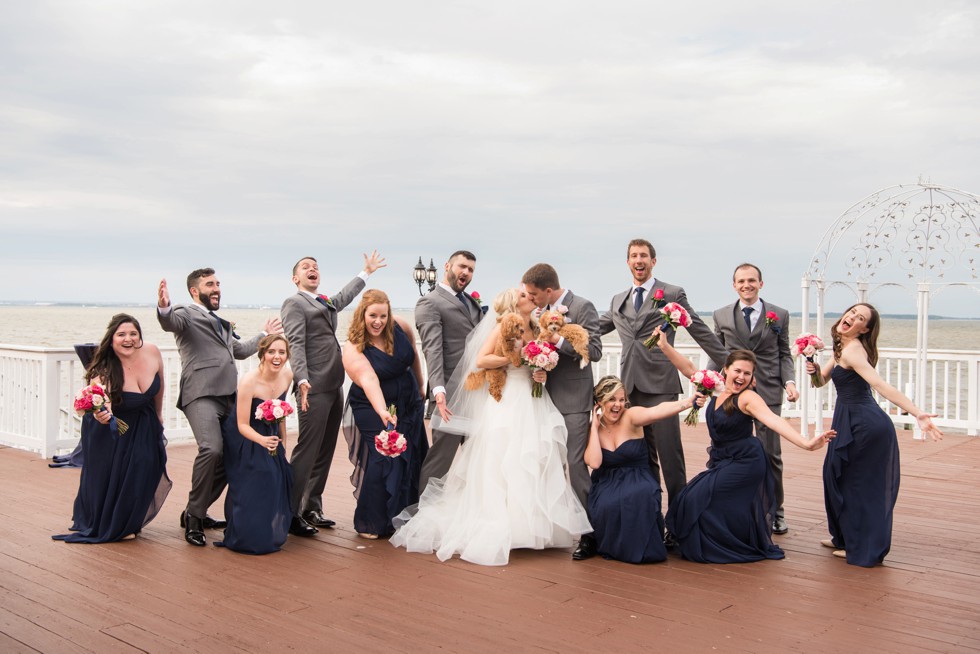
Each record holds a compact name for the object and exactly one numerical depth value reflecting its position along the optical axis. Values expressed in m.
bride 4.32
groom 4.49
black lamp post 12.57
